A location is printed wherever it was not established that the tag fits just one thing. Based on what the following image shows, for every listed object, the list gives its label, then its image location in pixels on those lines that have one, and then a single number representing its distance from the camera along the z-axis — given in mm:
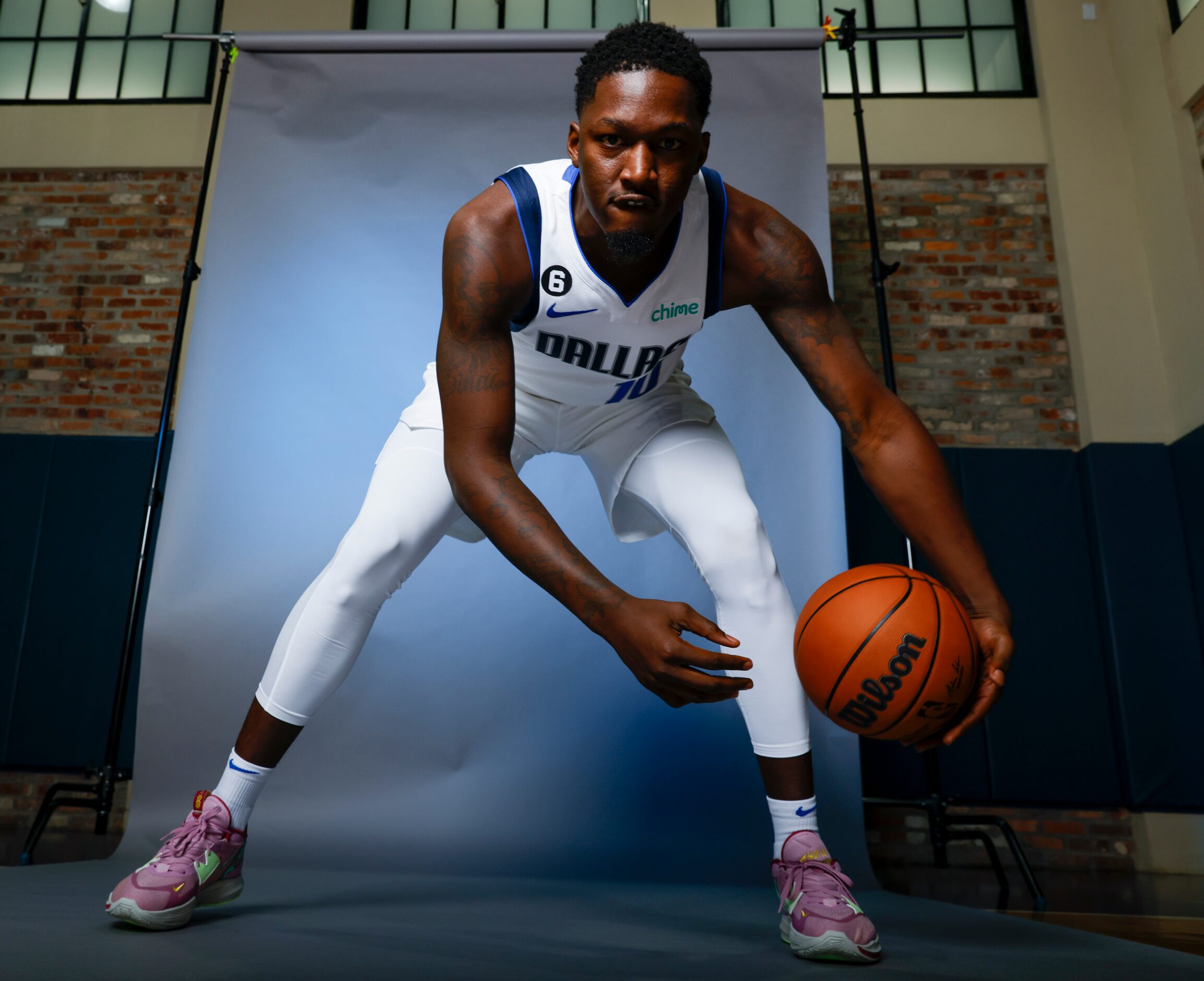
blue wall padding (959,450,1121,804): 3699
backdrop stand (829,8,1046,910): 2709
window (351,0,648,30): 4602
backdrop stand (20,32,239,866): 2842
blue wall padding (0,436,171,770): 3865
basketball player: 1396
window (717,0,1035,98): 4508
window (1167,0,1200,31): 3945
